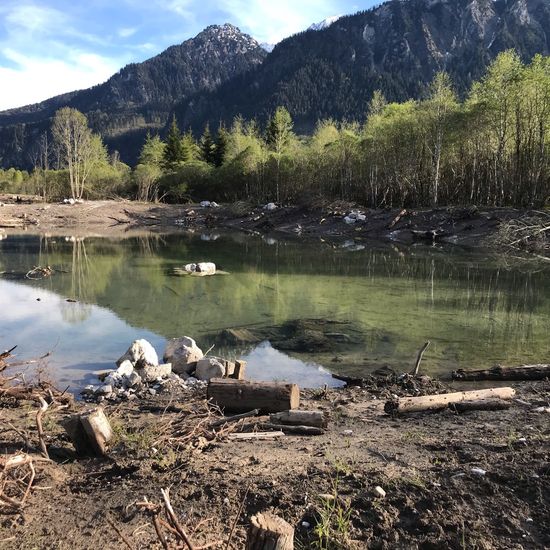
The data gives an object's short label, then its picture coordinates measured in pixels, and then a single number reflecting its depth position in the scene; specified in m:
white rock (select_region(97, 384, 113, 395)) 8.78
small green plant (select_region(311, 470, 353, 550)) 3.99
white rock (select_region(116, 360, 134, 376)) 9.48
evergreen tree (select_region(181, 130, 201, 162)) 75.75
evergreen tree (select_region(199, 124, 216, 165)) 72.50
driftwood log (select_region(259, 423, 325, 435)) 6.55
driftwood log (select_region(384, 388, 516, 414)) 7.42
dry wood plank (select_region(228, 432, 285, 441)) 6.27
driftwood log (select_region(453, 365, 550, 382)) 9.33
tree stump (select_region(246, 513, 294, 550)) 2.95
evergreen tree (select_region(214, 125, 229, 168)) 70.00
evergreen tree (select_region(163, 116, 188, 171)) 74.94
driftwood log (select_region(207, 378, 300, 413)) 7.30
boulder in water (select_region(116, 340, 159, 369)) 10.12
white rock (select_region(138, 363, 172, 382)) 9.53
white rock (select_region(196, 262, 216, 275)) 22.57
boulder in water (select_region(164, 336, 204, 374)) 10.29
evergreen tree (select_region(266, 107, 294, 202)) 56.09
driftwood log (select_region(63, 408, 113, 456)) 5.77
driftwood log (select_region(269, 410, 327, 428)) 6.68
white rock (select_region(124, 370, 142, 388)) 9.19
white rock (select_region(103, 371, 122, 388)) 9.17
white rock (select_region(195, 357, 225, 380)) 9.73
